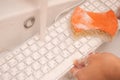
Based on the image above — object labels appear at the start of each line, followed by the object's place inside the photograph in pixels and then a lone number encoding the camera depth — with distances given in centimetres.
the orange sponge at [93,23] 67
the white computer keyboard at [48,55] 60
